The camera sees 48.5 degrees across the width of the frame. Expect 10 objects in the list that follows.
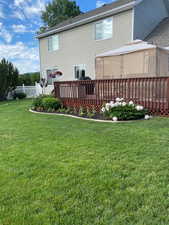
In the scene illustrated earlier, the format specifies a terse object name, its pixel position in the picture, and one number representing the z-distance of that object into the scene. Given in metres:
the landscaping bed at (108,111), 5.86
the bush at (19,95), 16.09
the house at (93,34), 11.22
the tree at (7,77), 14.77
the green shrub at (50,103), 8.28
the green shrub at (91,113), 6.61
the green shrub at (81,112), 7.03
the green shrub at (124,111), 5.83
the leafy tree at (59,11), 29.67
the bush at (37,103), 8.75
